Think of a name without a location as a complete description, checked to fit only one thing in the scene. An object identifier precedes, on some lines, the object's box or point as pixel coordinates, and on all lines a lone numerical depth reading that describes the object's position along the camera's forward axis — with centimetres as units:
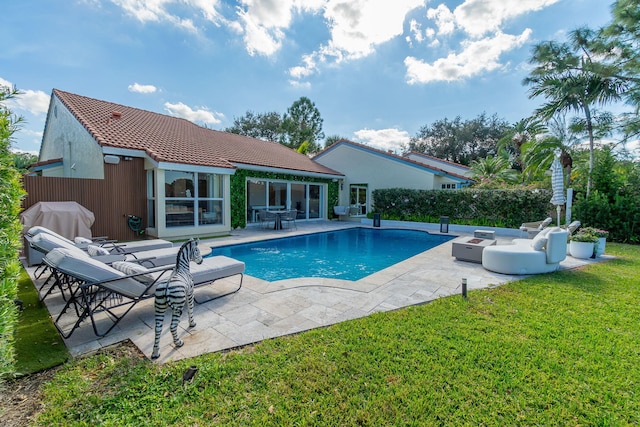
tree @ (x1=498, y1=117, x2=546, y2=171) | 1694
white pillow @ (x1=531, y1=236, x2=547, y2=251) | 688
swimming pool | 818
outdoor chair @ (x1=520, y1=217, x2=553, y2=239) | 1018
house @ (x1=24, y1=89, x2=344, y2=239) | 1030
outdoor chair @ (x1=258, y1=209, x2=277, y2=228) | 1433
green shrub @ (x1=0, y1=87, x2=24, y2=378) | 224
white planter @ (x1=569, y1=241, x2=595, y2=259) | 845
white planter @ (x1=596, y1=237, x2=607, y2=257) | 870
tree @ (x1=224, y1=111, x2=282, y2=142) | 4009
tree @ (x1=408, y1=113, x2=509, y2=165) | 3843
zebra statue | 328
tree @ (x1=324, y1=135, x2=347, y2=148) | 4258
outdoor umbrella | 973
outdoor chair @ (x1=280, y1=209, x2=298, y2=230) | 1453
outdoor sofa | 682
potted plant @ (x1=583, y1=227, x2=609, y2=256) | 870
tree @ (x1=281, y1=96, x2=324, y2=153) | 3831
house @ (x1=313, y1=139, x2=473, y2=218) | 1817
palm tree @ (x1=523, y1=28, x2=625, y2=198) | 1387
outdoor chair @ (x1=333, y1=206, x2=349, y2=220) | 1917
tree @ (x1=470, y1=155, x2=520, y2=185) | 2003
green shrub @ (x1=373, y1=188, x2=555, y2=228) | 1388
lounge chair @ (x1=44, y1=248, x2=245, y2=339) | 371
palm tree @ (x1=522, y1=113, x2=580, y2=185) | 1642
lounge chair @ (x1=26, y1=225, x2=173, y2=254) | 574
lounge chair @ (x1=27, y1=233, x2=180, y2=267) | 455
